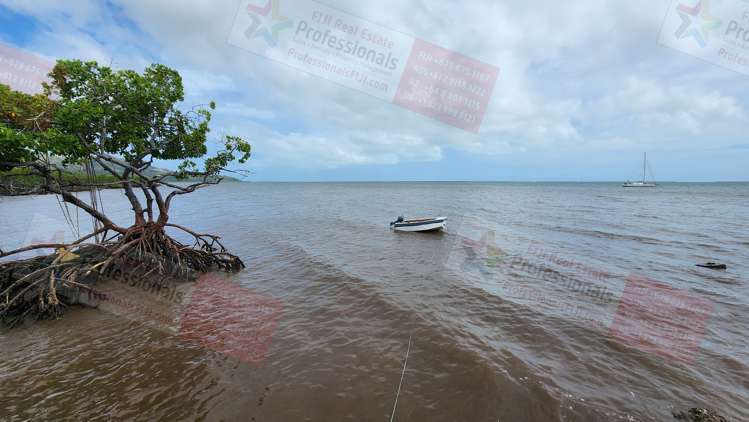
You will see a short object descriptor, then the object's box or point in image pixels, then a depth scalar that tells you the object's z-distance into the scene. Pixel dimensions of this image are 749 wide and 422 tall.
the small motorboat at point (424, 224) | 26.03
